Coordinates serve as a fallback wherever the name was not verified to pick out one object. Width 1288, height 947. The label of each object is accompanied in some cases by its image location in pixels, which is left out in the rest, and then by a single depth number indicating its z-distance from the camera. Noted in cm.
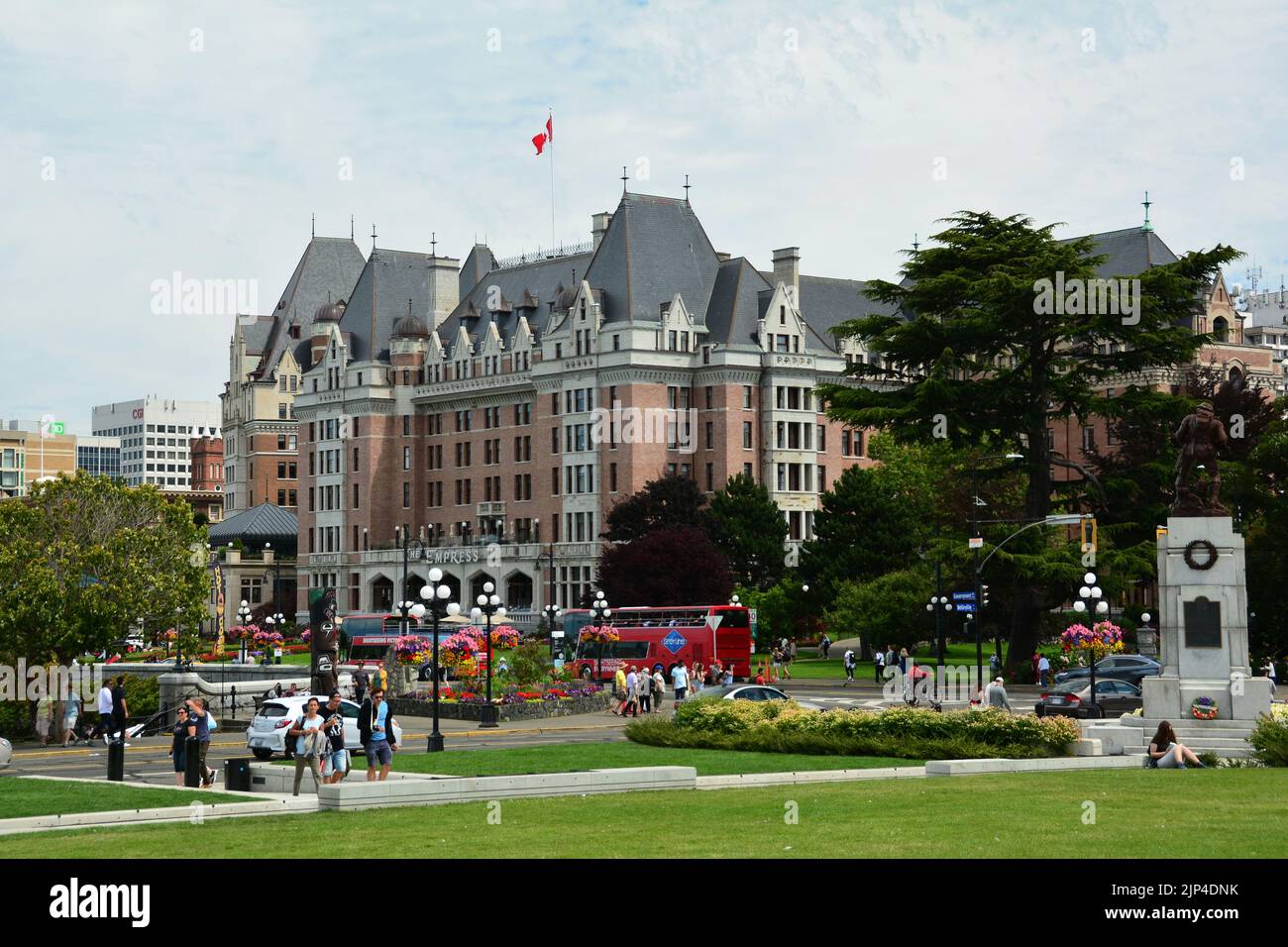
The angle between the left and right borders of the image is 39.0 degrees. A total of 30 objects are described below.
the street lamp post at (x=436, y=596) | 4575
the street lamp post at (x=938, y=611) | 6548
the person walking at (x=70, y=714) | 4659
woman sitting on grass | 3097
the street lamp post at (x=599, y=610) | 7356
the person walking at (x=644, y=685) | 5491
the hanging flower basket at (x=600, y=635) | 6669
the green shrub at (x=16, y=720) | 4869
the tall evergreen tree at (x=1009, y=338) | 6500
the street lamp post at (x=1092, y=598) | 5528
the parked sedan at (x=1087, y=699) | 5072
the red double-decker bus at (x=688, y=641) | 7425
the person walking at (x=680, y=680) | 5825
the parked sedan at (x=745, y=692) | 4738
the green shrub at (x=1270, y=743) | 3088
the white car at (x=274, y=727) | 3981
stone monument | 3550
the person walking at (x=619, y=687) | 5938
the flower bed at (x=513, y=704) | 5466
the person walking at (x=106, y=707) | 4350
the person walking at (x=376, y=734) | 2811
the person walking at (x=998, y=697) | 4375
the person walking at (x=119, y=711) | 4041
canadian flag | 10794
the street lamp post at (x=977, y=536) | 5788
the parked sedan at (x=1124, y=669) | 5912
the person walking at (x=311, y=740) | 2819
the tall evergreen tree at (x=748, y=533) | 10156
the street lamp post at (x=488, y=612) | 5172
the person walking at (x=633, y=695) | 5428
